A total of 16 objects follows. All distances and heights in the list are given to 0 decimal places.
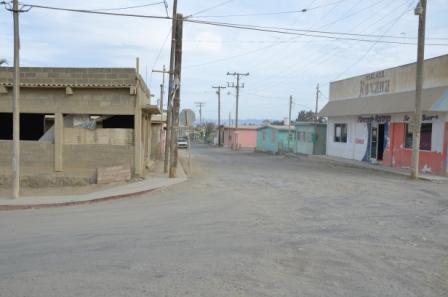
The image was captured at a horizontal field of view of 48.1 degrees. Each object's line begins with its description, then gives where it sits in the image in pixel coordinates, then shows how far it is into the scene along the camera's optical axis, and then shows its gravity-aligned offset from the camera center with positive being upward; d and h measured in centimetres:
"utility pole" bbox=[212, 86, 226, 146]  8785 +533
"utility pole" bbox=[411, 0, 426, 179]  2117 +283
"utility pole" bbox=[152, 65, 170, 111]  4255 +326
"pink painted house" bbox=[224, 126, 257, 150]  7120 -154
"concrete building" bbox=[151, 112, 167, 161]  3426 -131
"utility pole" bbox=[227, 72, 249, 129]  7701 +633
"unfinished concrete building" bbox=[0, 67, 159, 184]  1814 +29
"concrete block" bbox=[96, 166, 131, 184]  1773 -187
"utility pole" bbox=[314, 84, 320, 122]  8501 +536
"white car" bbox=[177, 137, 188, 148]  7196 -271
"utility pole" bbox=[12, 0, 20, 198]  1465 +89
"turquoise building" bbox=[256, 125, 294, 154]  5089 -131
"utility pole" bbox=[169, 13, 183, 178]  2056 +138
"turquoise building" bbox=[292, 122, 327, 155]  4094 -81
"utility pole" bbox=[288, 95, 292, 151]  4848 -85
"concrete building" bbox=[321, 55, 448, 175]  2305 +76
